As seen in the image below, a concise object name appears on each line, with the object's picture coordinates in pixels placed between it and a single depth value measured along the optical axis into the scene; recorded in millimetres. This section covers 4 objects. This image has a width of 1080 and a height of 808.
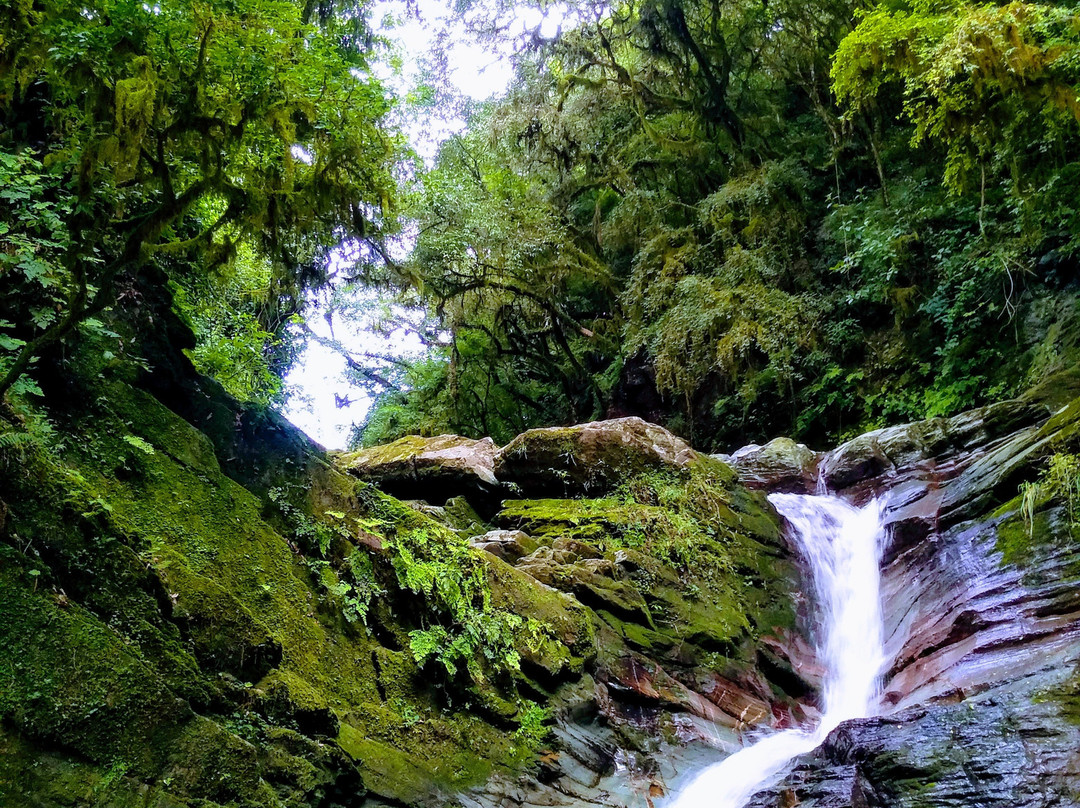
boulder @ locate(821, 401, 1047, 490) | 8836
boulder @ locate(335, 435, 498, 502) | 10000
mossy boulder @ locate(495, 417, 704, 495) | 9766
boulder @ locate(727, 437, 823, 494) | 10961
